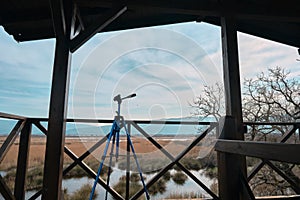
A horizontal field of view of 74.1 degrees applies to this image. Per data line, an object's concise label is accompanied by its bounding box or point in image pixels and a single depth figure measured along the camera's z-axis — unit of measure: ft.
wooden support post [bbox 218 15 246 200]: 4.49
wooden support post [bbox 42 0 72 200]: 5.11
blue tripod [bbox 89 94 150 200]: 7.83
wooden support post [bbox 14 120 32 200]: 6.99
